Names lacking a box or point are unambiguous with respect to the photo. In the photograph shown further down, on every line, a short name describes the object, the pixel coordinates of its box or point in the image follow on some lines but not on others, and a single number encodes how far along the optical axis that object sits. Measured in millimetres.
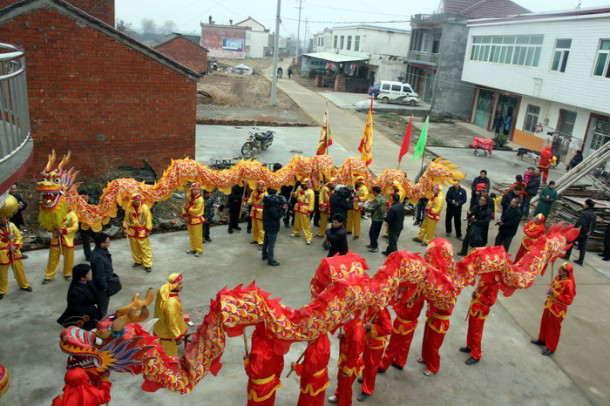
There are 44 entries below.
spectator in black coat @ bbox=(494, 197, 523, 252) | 9805
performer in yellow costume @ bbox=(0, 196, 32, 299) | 7320
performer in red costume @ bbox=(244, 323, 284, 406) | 4785
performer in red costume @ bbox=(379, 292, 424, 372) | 6012
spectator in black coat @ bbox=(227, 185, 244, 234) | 10633
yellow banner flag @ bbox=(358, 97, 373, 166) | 12317
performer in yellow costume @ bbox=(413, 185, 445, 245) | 10500
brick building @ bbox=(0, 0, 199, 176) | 11492
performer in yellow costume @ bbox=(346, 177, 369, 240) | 10641
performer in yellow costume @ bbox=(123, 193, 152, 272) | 8531
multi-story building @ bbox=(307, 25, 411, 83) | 40656
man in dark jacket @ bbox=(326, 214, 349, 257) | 8364
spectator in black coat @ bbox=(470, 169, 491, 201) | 11756
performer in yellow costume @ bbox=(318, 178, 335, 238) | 10705
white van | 33875
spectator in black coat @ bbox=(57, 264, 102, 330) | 5836
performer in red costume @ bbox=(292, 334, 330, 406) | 5059
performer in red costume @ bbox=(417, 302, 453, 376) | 6195
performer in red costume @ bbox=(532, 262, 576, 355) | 6695
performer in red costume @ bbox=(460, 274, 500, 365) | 6461
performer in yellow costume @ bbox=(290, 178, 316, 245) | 10398
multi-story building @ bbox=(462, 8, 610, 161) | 18922
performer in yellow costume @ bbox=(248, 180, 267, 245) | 9966
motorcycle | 17828
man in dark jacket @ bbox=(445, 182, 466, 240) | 11164
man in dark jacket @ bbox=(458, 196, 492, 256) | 9984
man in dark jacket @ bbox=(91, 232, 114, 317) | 6301
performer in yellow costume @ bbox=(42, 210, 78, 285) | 7895
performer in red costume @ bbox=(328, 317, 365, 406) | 5273
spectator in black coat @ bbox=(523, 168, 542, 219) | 12820
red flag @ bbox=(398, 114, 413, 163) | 12298
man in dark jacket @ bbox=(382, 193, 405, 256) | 9734
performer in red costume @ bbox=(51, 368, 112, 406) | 3941
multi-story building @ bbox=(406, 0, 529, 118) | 30641
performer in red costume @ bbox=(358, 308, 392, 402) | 5617
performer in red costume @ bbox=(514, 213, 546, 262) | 9094
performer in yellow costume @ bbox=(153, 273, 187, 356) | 5746
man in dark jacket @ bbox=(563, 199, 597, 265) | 10234
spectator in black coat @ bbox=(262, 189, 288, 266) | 9078
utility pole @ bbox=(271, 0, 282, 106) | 27609
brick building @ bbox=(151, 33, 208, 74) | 31547
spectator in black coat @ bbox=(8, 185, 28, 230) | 7970
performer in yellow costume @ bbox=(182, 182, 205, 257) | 9211
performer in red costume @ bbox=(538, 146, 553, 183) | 15466
